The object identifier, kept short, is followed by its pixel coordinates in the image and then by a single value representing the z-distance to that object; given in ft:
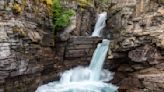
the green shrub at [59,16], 59.82
